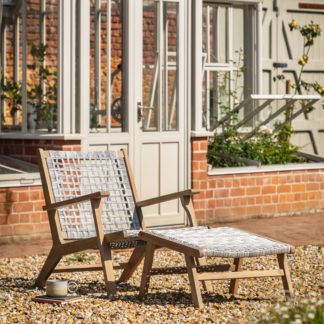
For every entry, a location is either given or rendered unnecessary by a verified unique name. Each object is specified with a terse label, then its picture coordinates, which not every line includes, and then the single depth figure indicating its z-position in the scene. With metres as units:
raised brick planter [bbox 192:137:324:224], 10.70
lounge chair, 6.41
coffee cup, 6.44
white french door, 10.22
